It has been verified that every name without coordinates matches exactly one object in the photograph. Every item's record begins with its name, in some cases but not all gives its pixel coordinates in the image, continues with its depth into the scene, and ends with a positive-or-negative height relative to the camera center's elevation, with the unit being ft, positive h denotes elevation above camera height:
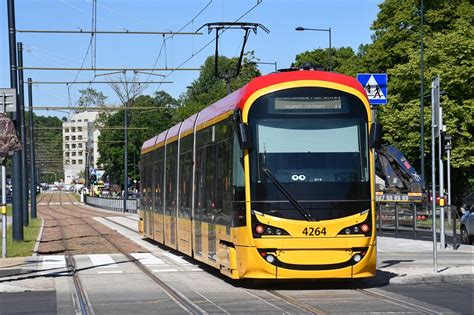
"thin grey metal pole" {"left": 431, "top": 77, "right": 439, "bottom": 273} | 56.50 +3.09
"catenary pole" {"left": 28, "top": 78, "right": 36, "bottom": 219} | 181.78 +3.99
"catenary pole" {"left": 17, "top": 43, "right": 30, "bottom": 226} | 129.08 +7.95
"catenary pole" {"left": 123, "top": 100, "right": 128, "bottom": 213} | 237.16 -3.01
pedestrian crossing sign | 63.46 +6.32
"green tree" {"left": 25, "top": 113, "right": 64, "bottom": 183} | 495.41 +19.45
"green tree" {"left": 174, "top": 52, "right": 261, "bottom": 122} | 327.67 +39.82
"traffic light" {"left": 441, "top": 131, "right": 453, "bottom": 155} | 63.16 +2.75
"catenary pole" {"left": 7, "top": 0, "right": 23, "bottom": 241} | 94.38 +10.22
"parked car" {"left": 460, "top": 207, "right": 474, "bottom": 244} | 99.35 -5.12
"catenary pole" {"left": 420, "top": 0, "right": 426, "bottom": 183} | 169.46 +12.03
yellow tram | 47.83 +0.07
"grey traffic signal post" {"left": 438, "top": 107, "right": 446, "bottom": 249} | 62.06 -1.24
